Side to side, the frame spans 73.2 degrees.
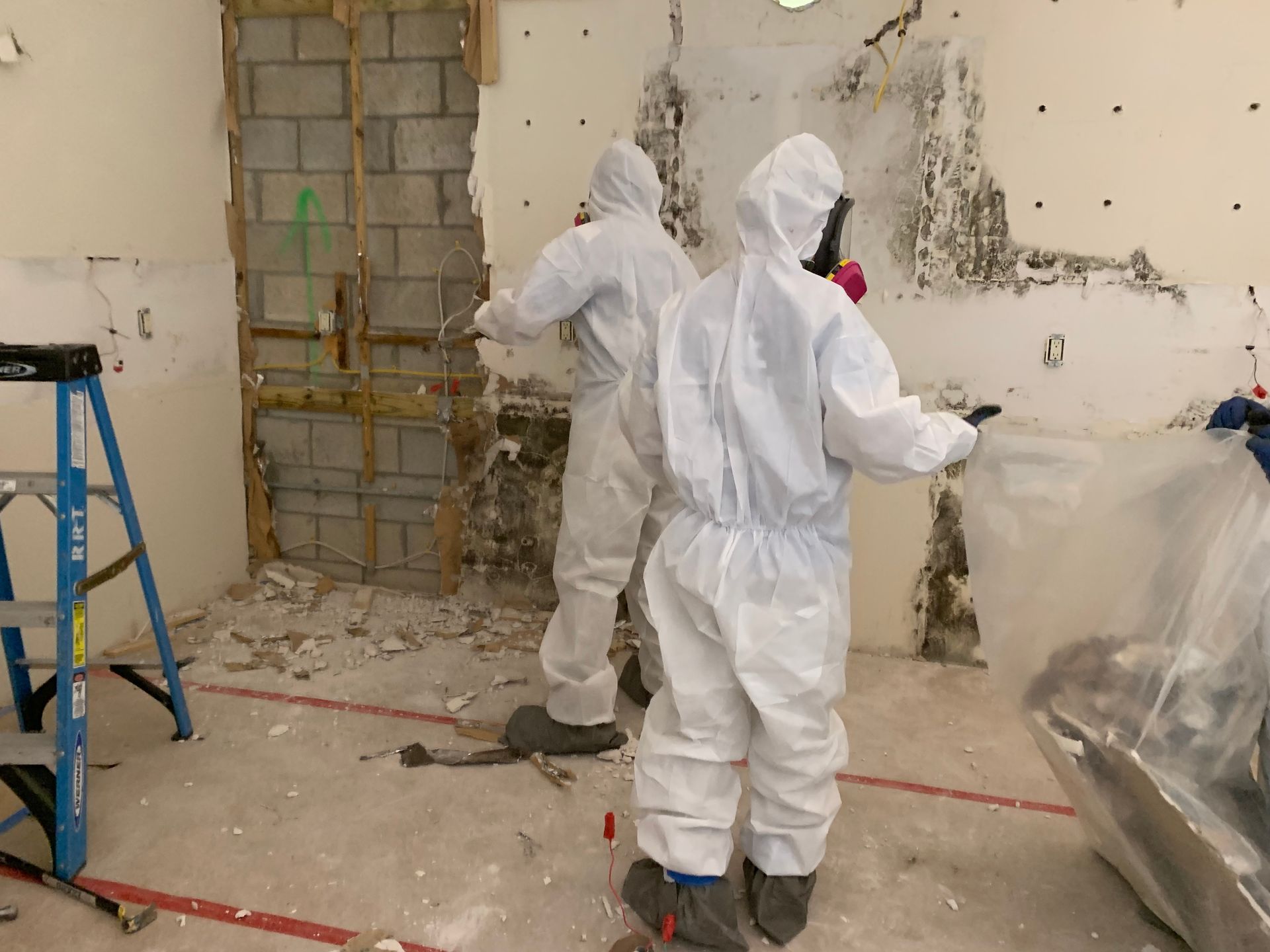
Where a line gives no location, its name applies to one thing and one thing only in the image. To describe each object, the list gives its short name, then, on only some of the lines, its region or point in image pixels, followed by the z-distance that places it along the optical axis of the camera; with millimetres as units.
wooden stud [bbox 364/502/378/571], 3391
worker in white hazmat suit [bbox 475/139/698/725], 2199
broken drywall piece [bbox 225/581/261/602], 3279
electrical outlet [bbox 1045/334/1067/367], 2682
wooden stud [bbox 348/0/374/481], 3027
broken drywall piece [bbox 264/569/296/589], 3398
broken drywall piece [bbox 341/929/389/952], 1646
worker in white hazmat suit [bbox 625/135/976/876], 1490
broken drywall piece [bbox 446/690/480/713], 2559
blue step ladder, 1749
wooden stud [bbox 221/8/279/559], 3162
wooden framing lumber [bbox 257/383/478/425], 3246
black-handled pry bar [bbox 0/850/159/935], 1673
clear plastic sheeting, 1458
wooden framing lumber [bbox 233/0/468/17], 2963
